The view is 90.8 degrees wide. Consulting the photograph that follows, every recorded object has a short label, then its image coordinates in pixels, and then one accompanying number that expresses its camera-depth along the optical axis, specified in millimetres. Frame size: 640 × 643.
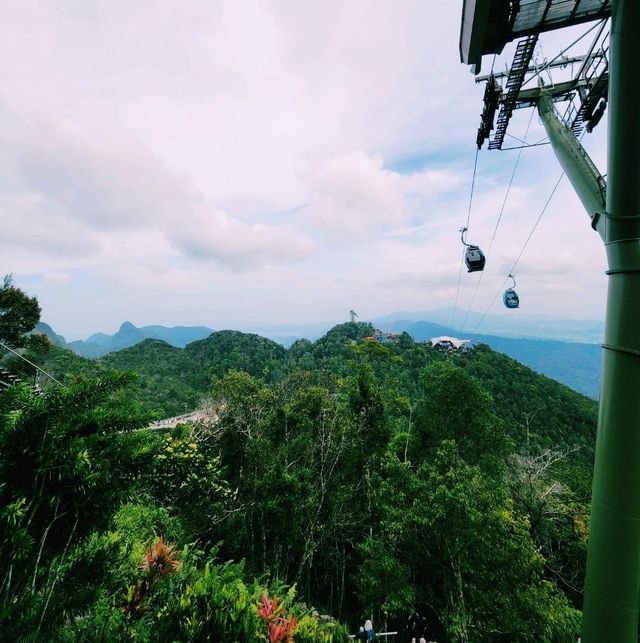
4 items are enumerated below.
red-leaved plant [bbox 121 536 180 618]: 3615
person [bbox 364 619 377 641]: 6823
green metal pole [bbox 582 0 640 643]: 2387
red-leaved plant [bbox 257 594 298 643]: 3186
